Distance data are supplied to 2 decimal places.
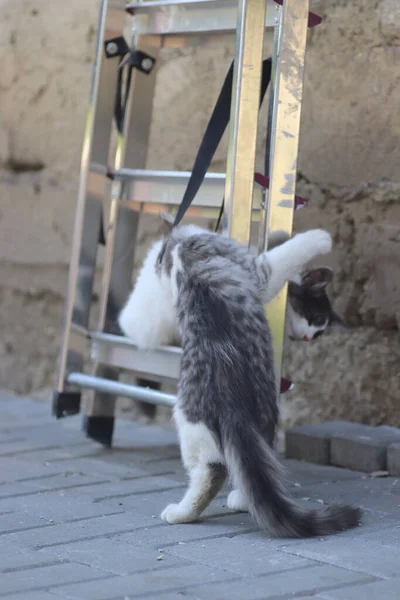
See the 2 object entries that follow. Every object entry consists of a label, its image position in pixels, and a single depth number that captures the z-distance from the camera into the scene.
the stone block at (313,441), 3.73
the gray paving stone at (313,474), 3.46
